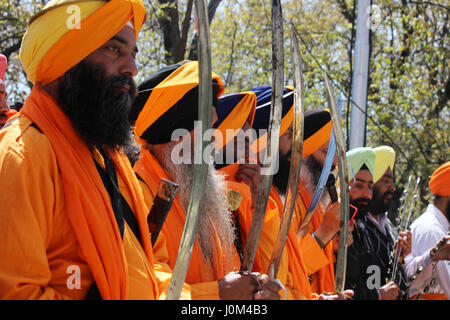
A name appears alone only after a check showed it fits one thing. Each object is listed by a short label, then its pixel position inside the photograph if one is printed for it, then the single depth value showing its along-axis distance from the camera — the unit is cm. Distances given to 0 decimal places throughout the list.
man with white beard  262
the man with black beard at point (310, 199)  358
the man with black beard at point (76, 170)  177
